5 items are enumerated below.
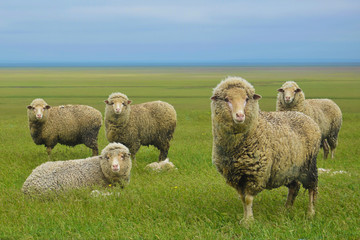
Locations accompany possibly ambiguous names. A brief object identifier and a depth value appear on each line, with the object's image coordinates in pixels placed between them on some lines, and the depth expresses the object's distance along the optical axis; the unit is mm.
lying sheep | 7883
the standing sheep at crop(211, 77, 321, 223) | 5559
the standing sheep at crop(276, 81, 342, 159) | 11594
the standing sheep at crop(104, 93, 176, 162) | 11344
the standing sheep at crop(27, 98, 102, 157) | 12359
